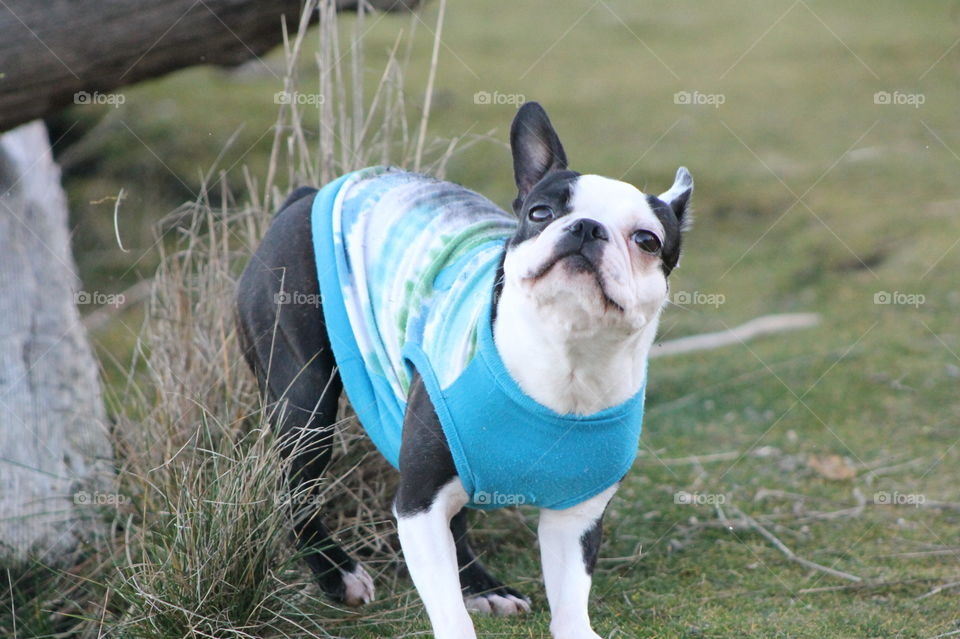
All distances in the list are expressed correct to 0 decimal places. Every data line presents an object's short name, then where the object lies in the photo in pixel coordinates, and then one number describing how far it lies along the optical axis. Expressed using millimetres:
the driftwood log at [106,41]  4242
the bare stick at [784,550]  3777
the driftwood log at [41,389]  3980
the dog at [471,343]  2691
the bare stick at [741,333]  6035
